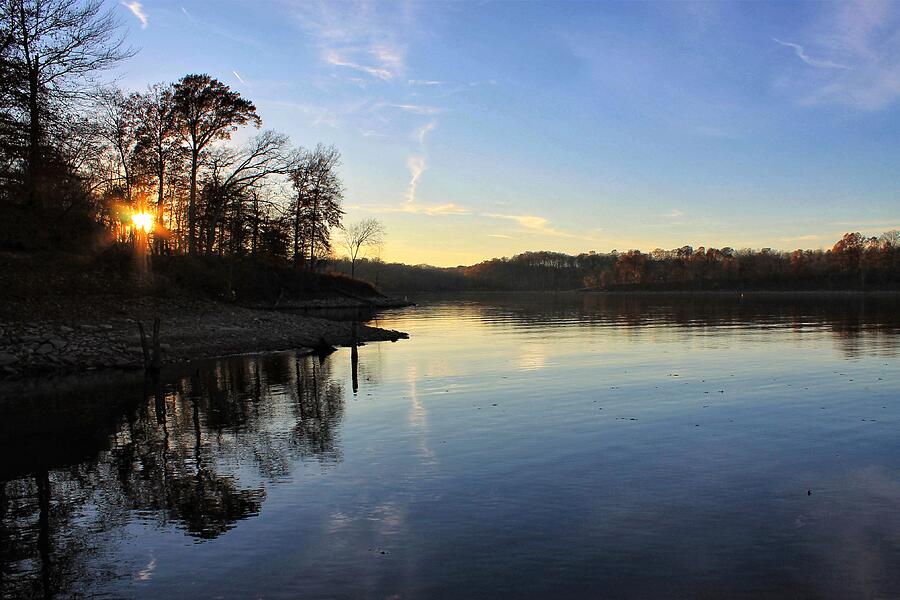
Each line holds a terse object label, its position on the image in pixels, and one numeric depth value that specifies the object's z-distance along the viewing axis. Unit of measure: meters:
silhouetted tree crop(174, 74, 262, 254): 52.97
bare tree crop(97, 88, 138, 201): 52.83
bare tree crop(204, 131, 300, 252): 55.19
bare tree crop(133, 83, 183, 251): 52.88
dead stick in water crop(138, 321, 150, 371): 27.20
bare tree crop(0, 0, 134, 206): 31.59
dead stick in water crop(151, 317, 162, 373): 27.27
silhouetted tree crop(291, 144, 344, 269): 80.75
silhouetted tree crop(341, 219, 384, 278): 114.06
